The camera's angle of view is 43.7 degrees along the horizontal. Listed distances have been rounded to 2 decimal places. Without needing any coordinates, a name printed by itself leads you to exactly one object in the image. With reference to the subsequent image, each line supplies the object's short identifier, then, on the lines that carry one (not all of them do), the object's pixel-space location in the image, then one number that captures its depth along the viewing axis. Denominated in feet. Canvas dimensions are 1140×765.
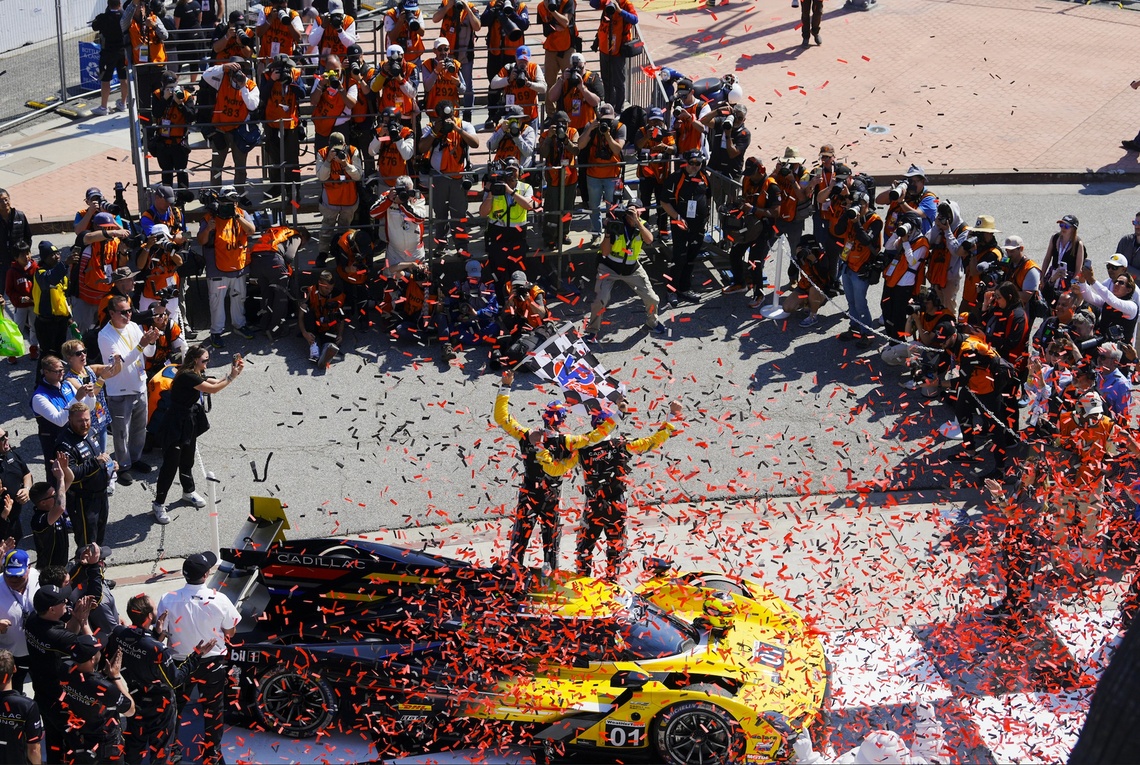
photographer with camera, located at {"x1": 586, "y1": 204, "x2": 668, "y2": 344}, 51.57
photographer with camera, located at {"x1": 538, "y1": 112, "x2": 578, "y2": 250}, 55.72
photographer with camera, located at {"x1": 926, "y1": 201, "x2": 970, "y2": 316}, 50.62
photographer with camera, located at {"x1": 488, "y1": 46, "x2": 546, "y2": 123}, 59.31
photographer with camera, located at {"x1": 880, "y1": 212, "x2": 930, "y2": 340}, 50.85
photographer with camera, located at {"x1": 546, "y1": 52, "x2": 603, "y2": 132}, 58.49
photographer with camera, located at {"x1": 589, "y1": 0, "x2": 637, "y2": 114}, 63.16
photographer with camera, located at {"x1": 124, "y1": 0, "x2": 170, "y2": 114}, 62.69
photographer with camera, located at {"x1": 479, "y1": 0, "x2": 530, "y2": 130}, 63.67
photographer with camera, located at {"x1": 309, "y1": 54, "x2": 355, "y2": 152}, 57.57
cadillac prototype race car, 31.78
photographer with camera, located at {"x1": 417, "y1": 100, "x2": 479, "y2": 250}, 55.16
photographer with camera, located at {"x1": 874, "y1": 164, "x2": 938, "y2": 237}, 52.65
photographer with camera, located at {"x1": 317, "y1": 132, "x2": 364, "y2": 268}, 54.19
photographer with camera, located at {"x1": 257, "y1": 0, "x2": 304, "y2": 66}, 61.52
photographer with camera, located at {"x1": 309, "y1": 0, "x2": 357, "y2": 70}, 61.62
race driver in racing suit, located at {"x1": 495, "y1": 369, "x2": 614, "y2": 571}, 37.68
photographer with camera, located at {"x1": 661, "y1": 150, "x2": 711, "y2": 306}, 54.60
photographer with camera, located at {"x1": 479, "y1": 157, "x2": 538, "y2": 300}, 52.42
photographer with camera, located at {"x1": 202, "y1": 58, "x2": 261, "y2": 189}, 56.54
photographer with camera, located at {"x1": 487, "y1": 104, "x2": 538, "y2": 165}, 55.42
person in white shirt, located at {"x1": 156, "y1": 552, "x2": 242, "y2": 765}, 31.81
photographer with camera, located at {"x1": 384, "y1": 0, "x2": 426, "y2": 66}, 62.13
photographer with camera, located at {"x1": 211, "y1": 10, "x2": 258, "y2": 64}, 59.88
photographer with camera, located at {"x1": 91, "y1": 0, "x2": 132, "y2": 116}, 66.13
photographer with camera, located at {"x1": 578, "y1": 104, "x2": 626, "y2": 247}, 56.54
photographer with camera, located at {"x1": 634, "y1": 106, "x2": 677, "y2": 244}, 57.00
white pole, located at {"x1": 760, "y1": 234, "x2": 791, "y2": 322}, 54.49
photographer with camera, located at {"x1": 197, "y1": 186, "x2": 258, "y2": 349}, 50.83
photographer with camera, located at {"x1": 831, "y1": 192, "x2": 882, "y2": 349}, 51.98
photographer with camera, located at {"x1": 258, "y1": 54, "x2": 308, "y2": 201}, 57.00
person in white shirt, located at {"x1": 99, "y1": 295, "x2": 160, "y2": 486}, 42.42
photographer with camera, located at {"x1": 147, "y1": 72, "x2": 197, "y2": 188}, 56.29
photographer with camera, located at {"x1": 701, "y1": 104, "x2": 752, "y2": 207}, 57.36
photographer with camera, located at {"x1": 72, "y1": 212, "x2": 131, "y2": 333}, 47.83
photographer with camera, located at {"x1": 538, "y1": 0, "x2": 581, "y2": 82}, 63.72
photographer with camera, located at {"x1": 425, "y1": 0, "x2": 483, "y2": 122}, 63.75
